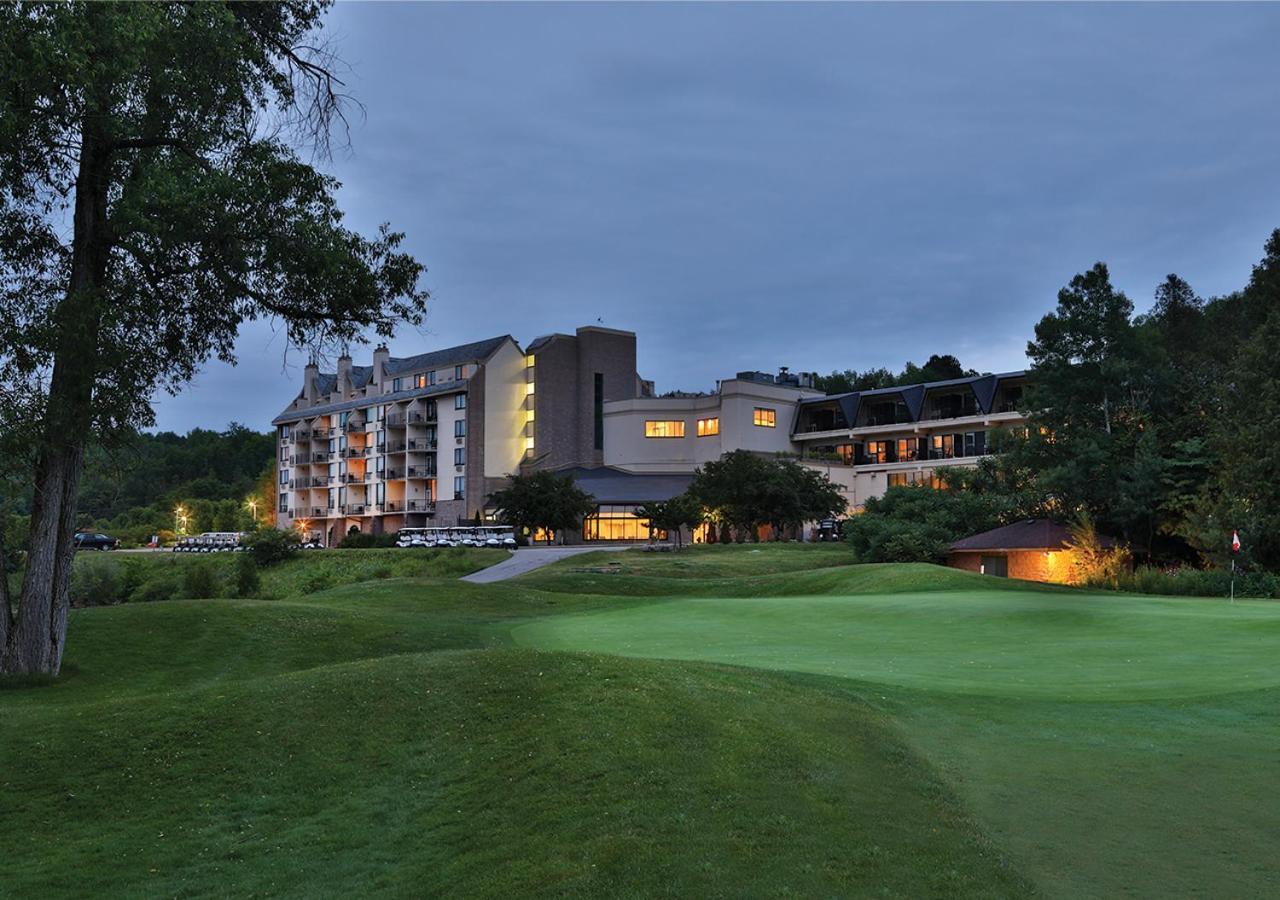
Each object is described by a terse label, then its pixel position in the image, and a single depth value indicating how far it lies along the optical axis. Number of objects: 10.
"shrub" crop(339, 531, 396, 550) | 75.50
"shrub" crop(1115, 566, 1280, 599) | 42.81
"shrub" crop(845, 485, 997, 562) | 56.72
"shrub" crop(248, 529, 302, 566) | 68.25
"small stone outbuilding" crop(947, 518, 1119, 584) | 54.41
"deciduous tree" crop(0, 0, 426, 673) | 17.12
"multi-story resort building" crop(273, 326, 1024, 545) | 87.19
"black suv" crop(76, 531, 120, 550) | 86.00
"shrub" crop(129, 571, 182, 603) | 46.19
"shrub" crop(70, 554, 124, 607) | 43.44
